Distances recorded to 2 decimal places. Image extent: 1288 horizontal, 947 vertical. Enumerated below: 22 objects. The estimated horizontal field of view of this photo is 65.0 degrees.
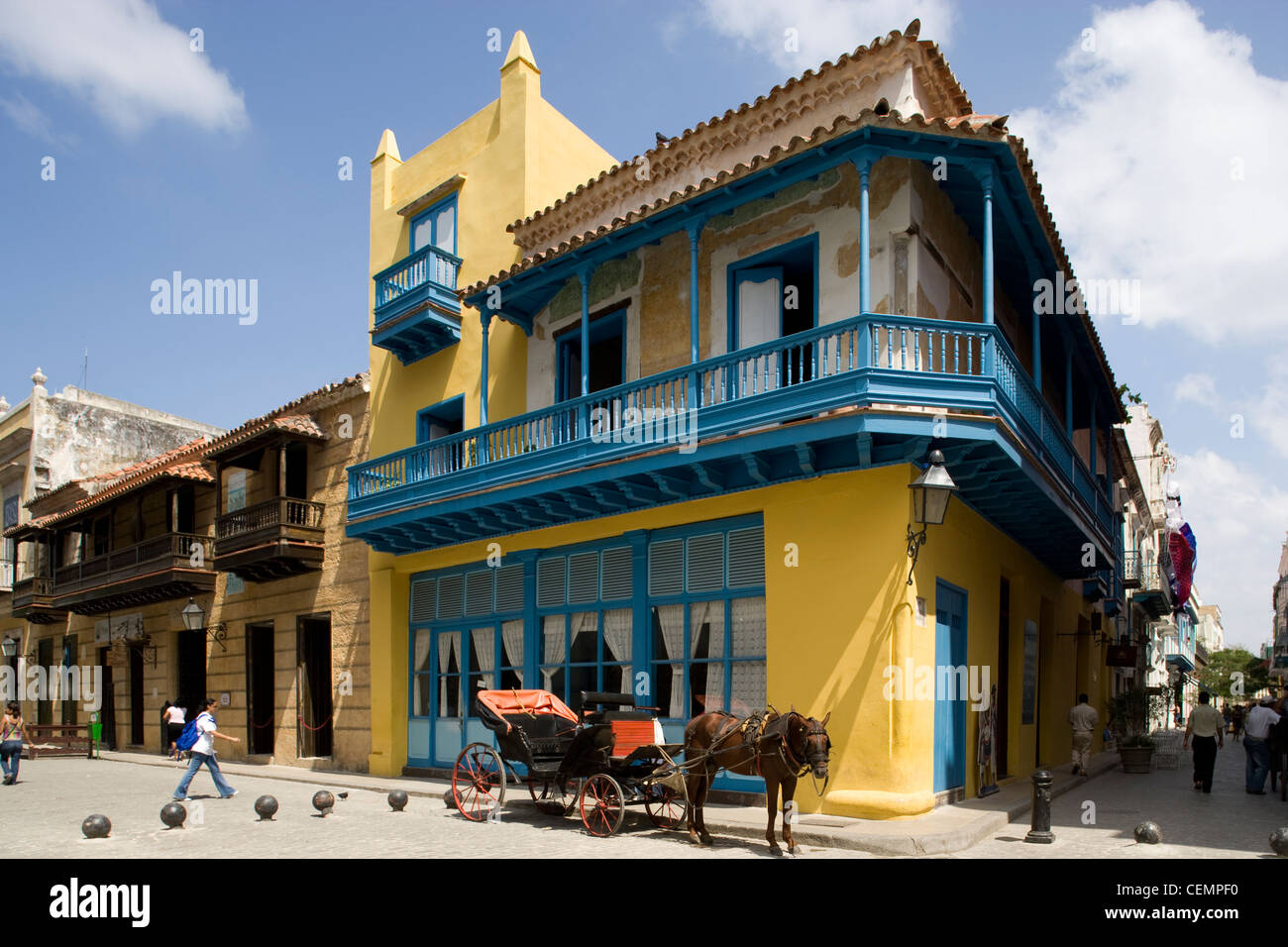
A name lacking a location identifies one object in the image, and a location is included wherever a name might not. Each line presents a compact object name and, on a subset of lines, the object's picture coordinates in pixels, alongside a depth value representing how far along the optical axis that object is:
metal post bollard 9.06
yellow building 10.43
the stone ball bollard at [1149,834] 9.07
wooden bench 23.67
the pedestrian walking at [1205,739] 14.90
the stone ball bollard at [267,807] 11.48
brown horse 8.49
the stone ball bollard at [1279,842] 8.21
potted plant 18.77
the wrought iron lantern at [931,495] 9.70
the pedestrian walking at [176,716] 17.98
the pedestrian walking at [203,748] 12.84
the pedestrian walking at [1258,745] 14.61
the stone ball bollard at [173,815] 10.58
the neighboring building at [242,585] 18.61
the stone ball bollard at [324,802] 11.95
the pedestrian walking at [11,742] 17.03
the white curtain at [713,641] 11.97
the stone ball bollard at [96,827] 9.88
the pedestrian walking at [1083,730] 16.72
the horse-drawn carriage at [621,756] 8.78
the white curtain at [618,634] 13.12
